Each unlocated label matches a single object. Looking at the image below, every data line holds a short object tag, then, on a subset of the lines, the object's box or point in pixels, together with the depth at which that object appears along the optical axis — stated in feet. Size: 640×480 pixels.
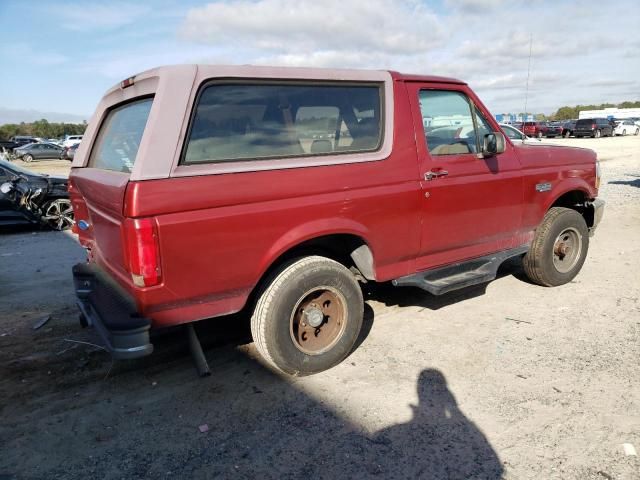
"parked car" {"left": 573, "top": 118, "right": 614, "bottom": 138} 122.21
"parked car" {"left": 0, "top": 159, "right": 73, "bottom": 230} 29.94
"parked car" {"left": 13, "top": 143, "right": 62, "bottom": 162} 104.58
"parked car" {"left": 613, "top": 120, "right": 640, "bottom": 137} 134.00
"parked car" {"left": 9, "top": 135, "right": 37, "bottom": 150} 124.59
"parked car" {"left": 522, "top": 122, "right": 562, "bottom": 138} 127.15
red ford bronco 8.98
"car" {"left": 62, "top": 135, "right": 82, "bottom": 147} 124.78
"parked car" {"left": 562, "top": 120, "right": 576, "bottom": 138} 126.26
